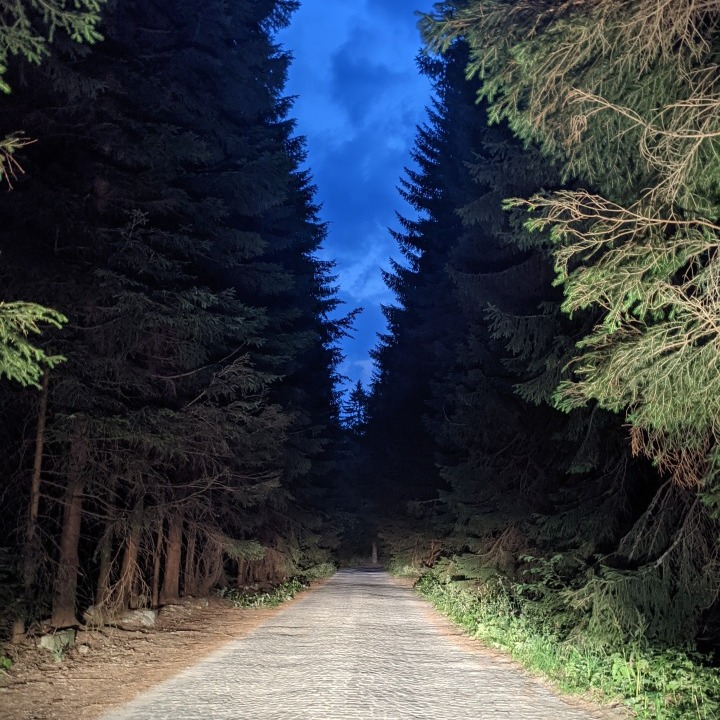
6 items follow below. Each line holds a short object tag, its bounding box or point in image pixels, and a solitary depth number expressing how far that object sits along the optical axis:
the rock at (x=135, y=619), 9.31
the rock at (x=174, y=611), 11.20
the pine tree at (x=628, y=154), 4.27
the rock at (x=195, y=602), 12.48
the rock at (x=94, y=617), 8.66
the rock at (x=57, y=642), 7.17
